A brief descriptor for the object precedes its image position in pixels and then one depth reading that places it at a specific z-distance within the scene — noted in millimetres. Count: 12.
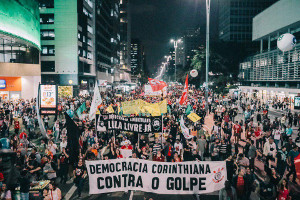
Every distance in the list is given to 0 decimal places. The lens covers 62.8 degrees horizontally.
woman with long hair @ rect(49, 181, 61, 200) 7273
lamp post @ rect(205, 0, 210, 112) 27448
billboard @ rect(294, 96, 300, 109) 31456
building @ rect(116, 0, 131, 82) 144812
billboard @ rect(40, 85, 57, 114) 18203
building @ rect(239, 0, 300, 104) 44250
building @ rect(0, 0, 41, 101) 20219
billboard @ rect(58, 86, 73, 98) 52081
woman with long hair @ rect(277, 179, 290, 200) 7020
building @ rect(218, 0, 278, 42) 103062
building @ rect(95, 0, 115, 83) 73938
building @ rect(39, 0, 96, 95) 52969
